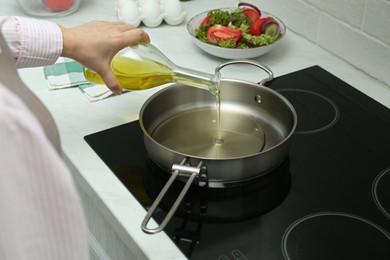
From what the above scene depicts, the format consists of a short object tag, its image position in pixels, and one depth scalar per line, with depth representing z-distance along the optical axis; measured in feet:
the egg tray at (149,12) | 6.47
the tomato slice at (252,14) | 6.25
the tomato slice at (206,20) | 6.26
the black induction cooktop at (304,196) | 4.66
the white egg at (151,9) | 6.46
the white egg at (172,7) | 6.54
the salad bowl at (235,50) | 5.98
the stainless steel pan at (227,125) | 4.82
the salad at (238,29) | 6.04
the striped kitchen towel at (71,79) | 5.75
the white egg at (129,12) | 6.47
